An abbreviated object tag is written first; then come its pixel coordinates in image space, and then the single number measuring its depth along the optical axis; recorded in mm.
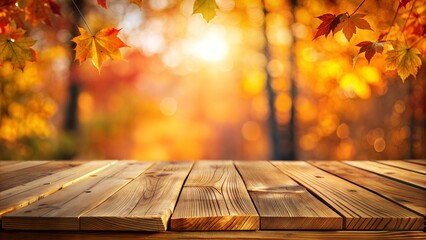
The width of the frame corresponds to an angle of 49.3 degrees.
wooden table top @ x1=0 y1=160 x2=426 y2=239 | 1397
